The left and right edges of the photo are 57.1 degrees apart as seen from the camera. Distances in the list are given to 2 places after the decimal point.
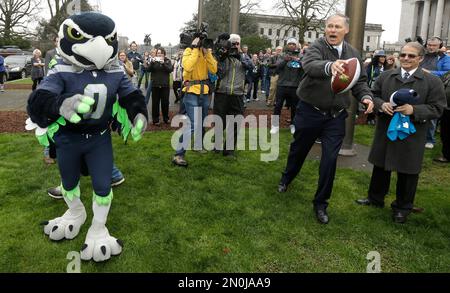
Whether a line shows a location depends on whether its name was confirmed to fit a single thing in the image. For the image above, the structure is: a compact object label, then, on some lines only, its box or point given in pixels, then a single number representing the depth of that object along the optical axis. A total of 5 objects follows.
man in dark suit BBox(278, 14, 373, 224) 4.43
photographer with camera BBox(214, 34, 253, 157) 6.93
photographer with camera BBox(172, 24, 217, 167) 6.36
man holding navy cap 4.51
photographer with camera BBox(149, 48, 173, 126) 9.89
